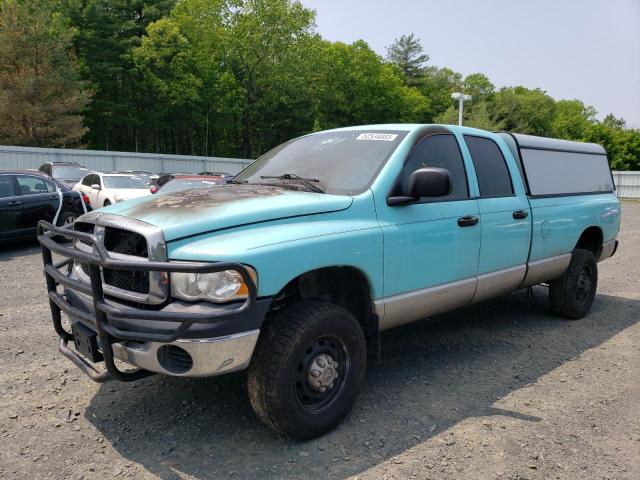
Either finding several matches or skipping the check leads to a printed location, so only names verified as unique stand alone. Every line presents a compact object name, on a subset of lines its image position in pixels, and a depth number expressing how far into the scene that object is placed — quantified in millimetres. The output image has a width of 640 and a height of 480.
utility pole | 27316
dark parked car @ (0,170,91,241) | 10047
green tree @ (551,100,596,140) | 84000
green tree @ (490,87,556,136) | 73388
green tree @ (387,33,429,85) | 78312
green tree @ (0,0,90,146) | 31094
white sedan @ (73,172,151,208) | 14258
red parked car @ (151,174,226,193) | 11477
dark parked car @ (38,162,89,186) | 19562
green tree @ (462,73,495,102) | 87825
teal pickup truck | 2850
